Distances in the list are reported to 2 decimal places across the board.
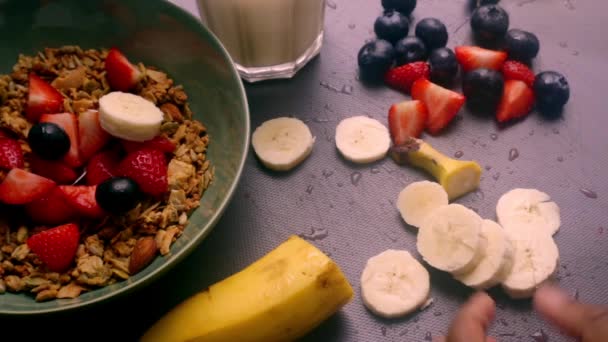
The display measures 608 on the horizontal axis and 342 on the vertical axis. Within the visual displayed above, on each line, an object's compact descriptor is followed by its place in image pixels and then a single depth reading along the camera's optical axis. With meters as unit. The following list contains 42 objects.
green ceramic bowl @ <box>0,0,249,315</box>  0.47
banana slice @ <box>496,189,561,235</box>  0.48
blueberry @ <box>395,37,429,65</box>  0.53
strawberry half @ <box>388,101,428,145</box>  0.51
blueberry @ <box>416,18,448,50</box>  0.54
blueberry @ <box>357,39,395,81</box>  0.53
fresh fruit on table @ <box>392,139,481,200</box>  0.49
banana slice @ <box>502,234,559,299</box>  0.46
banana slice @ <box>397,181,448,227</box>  0.49
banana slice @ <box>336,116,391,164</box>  0.51
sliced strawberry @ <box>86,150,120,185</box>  0.46
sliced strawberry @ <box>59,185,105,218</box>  0.45
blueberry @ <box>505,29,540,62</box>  0.54
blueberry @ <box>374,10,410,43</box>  0.54
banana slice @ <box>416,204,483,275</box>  0.46
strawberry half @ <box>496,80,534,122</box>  0.52
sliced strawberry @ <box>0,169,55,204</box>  0.45
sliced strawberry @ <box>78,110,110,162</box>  0.47
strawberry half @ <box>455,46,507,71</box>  0.53
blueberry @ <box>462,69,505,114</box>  0.52
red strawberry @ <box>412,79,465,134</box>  0.51
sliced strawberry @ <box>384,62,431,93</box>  0.53
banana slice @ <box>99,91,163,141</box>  0.45
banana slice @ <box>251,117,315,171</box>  0.50
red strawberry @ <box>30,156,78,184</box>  0.46
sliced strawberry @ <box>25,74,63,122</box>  0.47
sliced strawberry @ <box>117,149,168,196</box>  0.45
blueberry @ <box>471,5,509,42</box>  0.54
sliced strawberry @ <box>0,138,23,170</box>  0.46
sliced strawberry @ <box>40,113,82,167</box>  0.46
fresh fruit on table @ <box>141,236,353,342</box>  0.43
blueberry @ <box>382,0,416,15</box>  0.55
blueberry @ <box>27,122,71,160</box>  0.45
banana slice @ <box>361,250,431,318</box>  0.46
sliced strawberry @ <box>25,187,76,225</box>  0.45
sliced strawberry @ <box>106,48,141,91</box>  0.48
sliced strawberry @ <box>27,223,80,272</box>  0.44
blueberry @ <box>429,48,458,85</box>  0.53
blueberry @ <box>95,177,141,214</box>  0.44
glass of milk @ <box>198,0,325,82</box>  0.51
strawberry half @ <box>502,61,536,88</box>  0.53
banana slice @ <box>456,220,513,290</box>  0.46
